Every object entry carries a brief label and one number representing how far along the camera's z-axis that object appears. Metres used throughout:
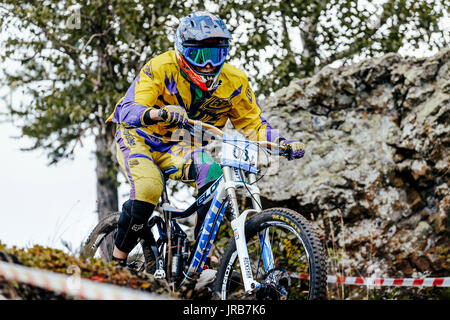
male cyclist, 7.53
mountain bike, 6.25
